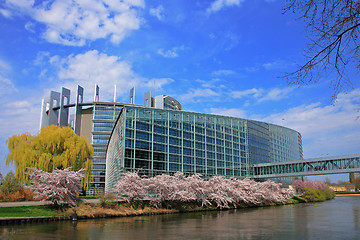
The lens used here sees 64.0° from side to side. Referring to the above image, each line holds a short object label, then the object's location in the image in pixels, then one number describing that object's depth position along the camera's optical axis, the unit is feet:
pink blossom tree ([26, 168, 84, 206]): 107.45
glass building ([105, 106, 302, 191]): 164.86
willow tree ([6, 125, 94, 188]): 132.26
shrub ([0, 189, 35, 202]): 114.93
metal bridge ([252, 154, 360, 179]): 220.84
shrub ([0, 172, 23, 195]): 118.52
